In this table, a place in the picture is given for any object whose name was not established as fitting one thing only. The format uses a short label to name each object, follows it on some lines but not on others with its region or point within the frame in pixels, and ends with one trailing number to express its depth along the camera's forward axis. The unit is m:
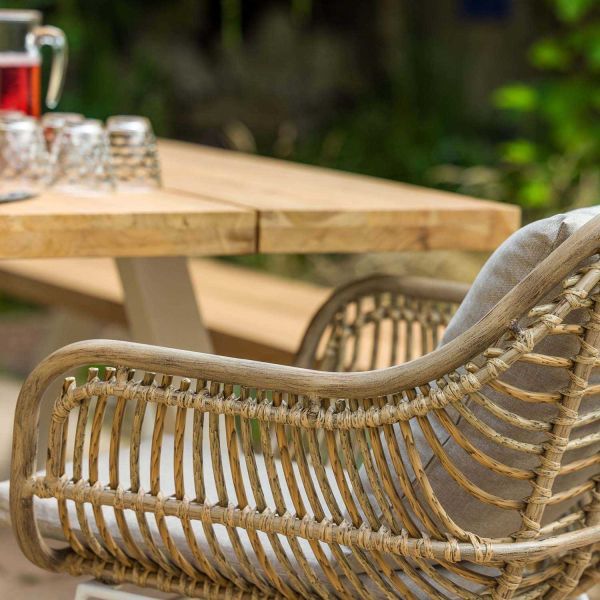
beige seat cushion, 3.06
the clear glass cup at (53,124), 3.50
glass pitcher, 3.53
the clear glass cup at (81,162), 3.42
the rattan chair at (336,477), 2.95
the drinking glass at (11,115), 3.41
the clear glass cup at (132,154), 3.47
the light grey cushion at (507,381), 2.97
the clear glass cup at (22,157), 3.38
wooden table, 3.25
